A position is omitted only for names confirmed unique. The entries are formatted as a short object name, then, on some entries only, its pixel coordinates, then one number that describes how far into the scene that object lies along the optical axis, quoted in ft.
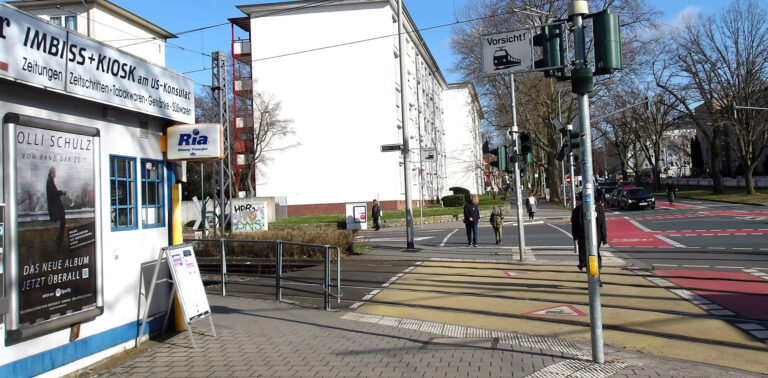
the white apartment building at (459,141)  252.21
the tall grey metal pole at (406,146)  59.11
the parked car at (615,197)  133.43
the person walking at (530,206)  99.96
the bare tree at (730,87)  131.44
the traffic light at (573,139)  42.39
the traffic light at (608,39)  17.25
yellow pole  23.99
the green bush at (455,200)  147.02
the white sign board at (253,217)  76.95
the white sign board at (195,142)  23.29
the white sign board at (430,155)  66.74
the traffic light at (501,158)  50.29
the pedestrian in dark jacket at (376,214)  93.56
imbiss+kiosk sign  15.53
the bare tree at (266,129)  130.93
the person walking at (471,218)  61.36
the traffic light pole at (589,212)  18.06
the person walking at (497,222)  63.67
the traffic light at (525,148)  48.03
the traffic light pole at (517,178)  46.43
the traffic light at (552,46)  18.89
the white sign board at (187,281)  21.67
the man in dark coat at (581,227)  34.63
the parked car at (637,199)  118.32
